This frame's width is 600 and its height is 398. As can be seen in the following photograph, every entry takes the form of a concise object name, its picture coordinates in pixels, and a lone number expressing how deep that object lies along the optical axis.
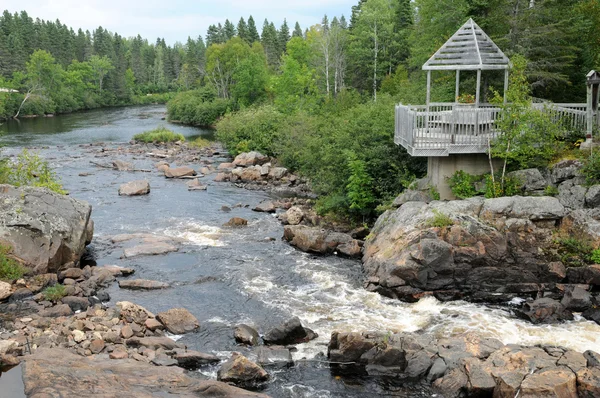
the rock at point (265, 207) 29.47
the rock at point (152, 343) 14.85
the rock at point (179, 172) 38.96
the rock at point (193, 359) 14.12
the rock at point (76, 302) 17.27
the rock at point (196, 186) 35.04
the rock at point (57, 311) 16.48
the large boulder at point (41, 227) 19.41
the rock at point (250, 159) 41.94
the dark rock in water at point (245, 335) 15.33
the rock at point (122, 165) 41.88
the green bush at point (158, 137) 56.91
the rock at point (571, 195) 19.27
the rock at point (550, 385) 11.74
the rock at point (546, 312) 15.90
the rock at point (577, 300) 16.44
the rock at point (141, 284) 19.28
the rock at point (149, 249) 22.60
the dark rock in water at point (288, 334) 15.26
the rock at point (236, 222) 26.66
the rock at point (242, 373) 13.30
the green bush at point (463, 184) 21.61
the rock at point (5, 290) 17.45
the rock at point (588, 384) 11.86
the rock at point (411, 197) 22.28
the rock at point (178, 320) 16.17
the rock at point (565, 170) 20.11
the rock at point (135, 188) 33.44
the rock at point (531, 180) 20.61
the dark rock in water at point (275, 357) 14.20
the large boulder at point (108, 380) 11.43
